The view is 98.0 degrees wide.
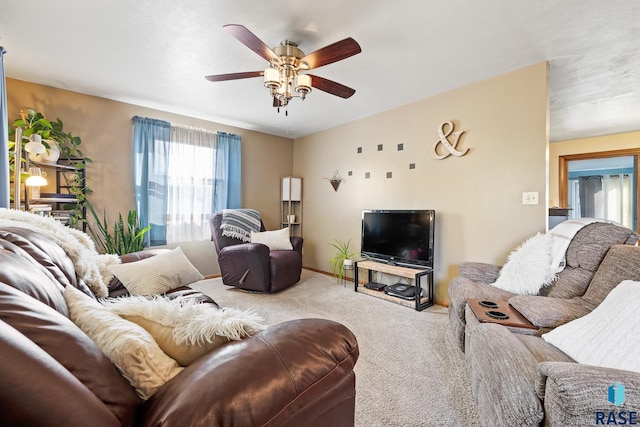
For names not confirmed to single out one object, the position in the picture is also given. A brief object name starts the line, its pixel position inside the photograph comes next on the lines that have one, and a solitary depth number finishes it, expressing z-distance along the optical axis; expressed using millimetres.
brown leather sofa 449
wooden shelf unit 5082
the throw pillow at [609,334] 1056
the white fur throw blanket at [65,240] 1349
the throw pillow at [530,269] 2068
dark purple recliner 3512
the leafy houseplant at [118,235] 3402
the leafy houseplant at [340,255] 4277
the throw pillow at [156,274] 1899
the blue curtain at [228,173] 4406
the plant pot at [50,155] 2744
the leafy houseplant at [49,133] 2719
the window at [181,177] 3723
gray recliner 1557
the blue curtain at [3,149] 2271
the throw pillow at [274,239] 4022
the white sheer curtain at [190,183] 3996
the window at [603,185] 4652
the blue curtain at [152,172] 3676
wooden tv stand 3055
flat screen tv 3234
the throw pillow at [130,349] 682
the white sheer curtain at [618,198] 5219
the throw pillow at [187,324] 815
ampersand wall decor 3107
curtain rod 4033
